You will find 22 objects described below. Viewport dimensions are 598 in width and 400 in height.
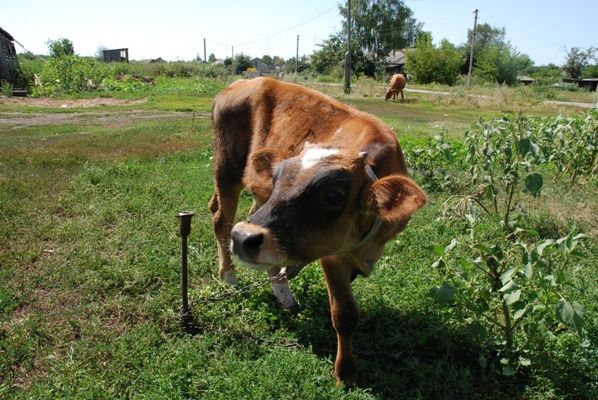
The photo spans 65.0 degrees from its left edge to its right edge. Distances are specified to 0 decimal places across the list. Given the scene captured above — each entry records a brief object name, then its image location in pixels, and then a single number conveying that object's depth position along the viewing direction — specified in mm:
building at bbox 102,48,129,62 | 65369
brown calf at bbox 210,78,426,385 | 2646
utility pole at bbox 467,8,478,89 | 38838
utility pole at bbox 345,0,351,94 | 32306
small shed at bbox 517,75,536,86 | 68538
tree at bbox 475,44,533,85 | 58594
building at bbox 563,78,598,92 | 66500
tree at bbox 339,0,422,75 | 66125
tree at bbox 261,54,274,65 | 110438
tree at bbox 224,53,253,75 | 64462
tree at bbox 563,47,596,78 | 77312
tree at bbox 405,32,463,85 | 50844
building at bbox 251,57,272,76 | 65700
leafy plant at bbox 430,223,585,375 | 2777
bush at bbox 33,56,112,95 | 27656
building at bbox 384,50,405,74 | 71625
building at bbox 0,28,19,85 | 28000
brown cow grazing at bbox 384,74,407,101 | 28031
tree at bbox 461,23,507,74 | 70500
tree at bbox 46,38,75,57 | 42234
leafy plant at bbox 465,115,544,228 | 4809
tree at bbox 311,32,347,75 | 63719
